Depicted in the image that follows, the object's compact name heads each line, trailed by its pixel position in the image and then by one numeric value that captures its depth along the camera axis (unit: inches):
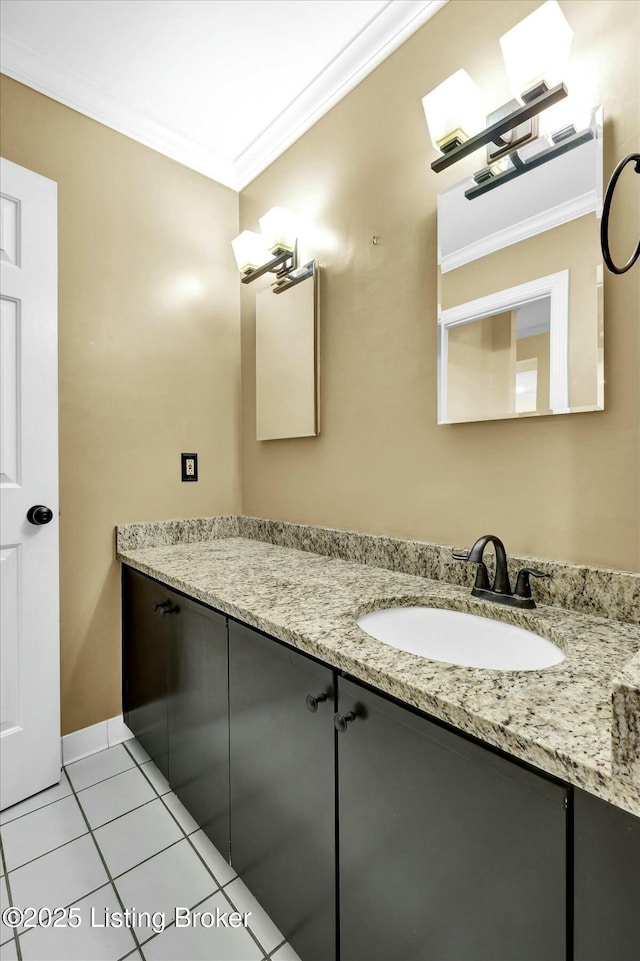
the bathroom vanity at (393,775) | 20.6
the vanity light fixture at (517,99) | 39.1
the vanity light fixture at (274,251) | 68.9
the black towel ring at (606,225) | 28.5
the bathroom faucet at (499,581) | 41.1
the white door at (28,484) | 57.7
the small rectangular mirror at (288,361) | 68.1
